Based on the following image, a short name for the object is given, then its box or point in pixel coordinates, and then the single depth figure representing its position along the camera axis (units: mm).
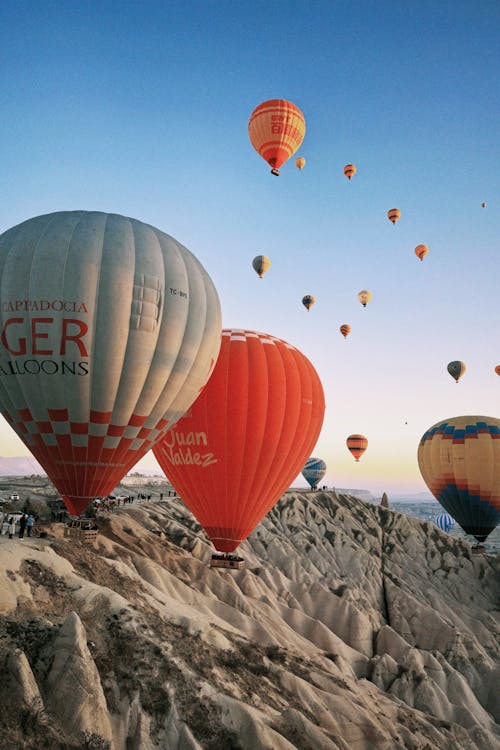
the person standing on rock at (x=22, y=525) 22344
